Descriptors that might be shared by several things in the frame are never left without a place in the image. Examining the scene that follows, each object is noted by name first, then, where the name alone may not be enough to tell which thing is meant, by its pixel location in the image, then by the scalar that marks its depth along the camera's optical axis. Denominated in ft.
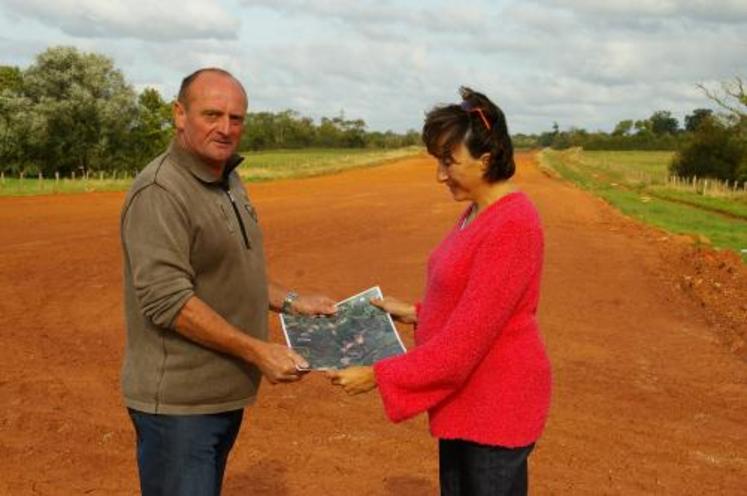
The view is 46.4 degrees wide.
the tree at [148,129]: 153.89
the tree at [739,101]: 137.39
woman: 8.39
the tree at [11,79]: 149.59
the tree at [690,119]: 343.26
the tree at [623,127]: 431.02
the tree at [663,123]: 473.26
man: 8.80
